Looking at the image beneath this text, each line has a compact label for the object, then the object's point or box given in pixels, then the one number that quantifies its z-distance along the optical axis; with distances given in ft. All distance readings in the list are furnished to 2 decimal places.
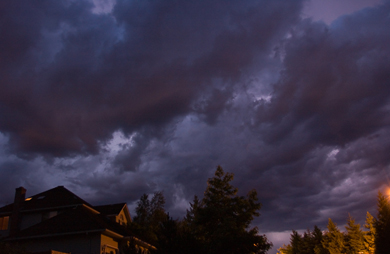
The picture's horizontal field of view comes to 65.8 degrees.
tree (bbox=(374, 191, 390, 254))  138.92
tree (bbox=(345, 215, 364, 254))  174.19
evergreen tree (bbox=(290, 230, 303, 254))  251.19
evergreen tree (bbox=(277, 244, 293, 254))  273.89
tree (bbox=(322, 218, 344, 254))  189.35
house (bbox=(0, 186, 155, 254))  70.18
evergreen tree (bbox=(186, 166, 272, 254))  88.99
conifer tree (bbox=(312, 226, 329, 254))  205.98
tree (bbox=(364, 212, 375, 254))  159.53
